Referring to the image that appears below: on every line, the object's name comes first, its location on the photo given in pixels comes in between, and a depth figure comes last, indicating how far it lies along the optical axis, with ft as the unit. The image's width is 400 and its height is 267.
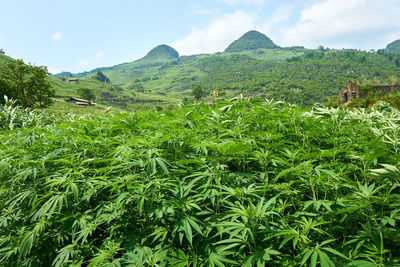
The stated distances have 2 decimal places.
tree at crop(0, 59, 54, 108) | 69.42
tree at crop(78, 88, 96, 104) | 202.39
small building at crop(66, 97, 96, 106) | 200.13
